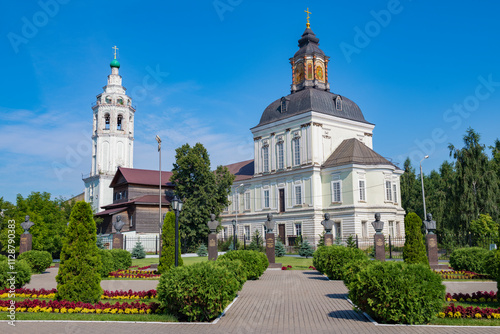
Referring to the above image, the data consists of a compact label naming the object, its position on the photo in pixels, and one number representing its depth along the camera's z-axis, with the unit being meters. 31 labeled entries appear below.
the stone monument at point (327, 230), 25.87
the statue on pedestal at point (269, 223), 25.45
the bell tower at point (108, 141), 71.31
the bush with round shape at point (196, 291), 9.35
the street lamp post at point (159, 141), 35.77
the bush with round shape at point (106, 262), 19.97
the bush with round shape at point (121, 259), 22.84
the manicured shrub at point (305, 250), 35.16
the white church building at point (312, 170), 44.81
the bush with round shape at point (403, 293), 8.86
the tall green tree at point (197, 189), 42.81
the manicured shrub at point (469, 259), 19.77
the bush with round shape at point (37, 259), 22.20
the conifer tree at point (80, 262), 11.13
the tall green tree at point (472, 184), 36.75
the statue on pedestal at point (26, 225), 24.45
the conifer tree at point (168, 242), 17.33
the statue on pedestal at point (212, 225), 23.53
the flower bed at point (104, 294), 12.81
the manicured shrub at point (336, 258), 17.75
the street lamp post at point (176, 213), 15.14
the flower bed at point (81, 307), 10.32
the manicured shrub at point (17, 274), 14.96
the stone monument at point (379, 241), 22.61
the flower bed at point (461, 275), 18.02
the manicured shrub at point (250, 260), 17.69
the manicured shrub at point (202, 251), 39.10
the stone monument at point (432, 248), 22.80
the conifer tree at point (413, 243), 17.64
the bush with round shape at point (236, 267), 11.48
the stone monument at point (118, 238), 26.95
